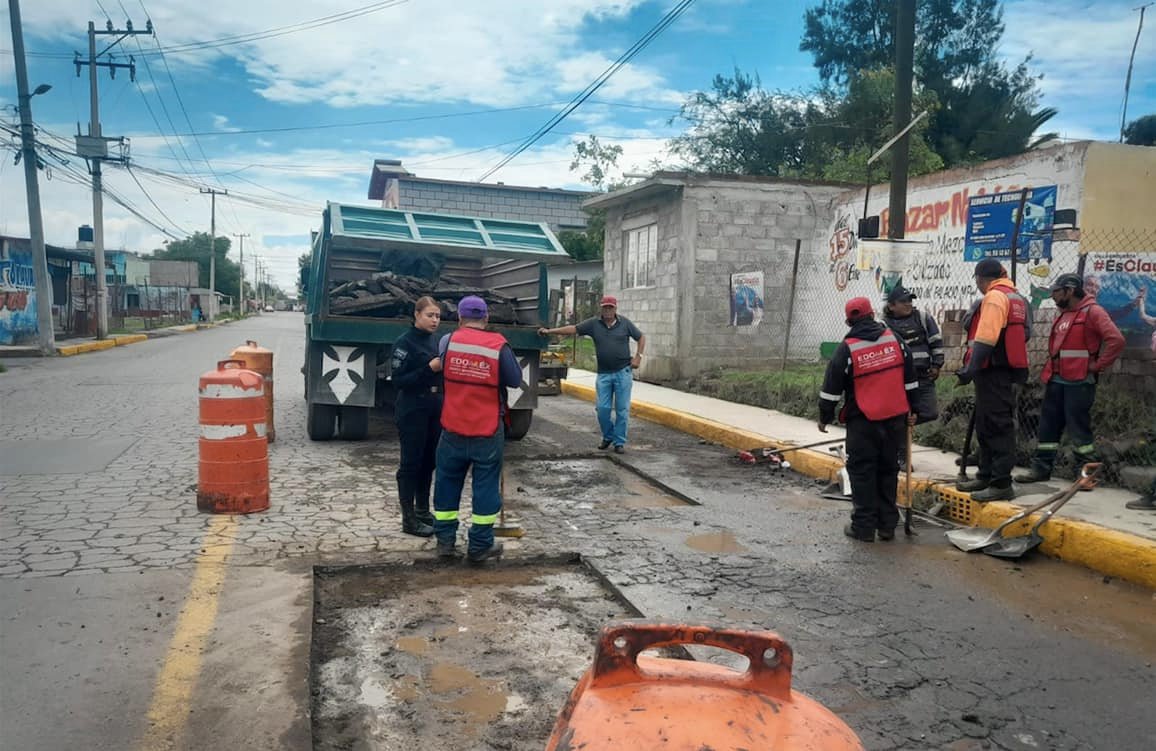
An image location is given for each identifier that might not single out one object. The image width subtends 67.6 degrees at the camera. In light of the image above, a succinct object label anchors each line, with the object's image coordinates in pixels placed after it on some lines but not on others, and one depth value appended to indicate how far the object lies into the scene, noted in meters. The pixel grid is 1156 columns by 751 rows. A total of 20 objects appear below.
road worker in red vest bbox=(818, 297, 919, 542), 5.99
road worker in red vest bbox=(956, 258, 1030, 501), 6.35
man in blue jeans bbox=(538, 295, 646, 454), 9.42
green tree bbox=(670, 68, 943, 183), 29.14
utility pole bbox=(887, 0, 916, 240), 8.83
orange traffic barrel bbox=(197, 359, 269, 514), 5.97
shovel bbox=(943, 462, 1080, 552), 5.61
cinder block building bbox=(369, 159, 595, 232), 33.91
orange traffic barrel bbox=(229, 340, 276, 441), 8.49
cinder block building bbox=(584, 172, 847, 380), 15.33
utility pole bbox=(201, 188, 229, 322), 60.06
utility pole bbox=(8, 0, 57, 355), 21.38
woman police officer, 5.69
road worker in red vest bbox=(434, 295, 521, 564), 5.11
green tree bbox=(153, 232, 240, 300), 88.55
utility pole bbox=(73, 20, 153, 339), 27.78
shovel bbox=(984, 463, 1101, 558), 5.55
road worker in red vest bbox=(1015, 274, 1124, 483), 6.82
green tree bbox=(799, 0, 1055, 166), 28.86
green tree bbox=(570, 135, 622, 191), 37.53
